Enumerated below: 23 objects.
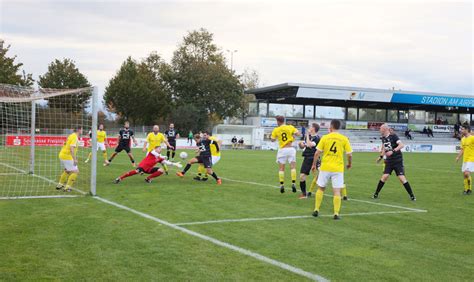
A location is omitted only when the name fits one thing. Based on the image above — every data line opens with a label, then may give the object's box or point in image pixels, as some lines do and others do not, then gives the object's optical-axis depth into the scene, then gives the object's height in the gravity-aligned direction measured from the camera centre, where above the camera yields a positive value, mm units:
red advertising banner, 24717 -850
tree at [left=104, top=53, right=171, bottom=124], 61031 +4619
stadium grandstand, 52344 +2848
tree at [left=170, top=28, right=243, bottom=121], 62531 +5879
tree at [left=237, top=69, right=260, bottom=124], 80662 +8982
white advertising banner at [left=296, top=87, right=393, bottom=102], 51688 +4425
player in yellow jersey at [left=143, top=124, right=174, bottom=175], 17516 -450
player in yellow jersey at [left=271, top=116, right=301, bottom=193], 12977 -332
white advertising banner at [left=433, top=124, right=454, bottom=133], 63009 +781
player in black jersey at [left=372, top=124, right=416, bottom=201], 12641 -660
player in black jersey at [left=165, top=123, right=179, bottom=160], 26125 -426
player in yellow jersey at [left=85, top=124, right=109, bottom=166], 23767 -561
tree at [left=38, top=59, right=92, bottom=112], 55344 +6188
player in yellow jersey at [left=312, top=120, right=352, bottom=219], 9391 -656
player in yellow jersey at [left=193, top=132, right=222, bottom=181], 16000 -976
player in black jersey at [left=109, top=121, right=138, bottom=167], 20672 -558
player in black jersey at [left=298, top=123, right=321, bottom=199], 12359 -557
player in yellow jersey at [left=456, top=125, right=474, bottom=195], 14742 -663
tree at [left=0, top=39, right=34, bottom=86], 41516 +5242
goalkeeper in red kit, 14297 -1232
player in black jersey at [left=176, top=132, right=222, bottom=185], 15234 -842
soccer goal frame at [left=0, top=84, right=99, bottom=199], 11812 -736
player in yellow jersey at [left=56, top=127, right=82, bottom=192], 12297 -860
